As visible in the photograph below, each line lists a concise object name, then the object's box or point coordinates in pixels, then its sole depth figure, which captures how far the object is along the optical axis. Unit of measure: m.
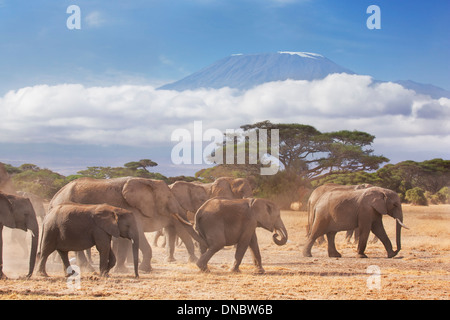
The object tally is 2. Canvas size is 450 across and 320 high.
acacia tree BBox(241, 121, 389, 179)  53.47
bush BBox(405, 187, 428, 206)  49.41
